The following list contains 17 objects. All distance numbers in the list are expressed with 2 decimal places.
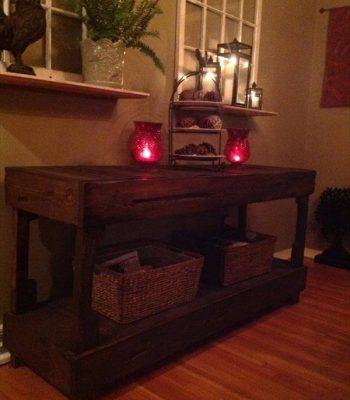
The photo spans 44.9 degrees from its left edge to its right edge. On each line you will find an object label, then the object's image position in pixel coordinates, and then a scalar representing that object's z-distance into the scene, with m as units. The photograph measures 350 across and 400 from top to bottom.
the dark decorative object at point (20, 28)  1.49
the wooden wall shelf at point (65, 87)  1.46
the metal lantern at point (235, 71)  2.40
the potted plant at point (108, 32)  1.71
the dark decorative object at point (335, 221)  3.07
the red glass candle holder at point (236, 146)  2.28
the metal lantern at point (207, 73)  2.17
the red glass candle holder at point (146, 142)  1.92
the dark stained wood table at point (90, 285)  1.35
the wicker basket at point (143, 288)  1.59
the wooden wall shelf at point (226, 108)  2.07
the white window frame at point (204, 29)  2.21
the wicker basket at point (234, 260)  2.06
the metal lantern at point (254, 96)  2.61
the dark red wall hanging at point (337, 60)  3.16
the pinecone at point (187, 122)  2.12
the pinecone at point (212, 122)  2.12
